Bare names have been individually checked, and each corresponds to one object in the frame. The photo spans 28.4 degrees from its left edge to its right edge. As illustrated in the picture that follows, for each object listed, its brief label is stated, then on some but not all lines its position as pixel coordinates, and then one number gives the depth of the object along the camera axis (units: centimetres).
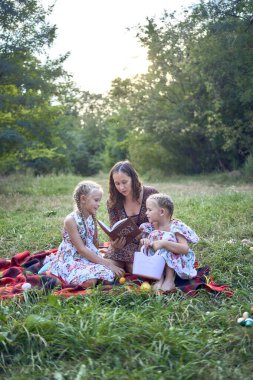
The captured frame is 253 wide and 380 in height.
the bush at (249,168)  1614
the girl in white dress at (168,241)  460
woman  525
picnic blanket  433
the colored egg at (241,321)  345
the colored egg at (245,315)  353
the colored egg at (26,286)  431
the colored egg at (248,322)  342
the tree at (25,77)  1281
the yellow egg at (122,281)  471
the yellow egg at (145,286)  430
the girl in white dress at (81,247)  477
